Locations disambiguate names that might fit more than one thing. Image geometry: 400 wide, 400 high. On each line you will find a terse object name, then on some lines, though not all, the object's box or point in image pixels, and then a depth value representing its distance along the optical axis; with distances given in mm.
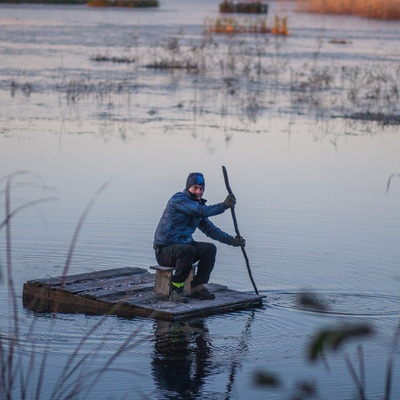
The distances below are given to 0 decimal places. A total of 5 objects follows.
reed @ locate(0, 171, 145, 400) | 14758
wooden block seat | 19437
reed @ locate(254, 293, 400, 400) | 7238
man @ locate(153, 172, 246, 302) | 19391
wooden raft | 18891
